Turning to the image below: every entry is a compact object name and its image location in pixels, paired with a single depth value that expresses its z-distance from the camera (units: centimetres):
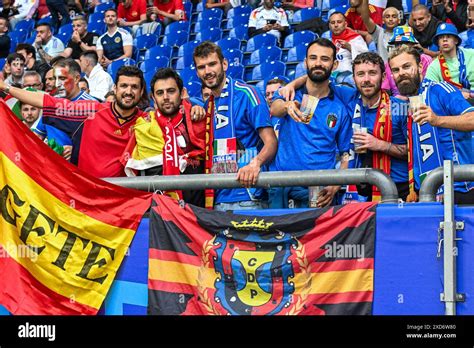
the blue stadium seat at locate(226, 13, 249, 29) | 1577
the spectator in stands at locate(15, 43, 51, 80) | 1523
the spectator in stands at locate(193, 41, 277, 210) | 752
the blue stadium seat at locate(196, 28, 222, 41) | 1547
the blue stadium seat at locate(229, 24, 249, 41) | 1541
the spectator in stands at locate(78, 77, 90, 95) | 1171
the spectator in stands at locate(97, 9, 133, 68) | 1603
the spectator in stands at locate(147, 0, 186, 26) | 1664
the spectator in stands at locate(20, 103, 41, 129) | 991
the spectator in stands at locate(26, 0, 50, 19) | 1930
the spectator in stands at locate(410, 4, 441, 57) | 1199
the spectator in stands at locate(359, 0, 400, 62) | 1219
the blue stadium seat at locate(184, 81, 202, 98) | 1355
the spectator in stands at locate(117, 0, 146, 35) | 1698
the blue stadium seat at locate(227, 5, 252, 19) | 1587
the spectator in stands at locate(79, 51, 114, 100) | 1370
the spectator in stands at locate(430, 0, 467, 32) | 1243
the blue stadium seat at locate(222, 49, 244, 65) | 1433
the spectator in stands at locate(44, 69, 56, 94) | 1097
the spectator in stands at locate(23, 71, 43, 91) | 1115
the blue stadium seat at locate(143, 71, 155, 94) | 1500
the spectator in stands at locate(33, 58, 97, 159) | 936
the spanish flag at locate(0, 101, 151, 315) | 734
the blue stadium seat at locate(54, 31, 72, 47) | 1759
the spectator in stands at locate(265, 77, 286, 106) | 1045
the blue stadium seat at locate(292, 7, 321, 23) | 1466
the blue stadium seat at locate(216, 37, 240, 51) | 1479
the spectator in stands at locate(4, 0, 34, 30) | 1912
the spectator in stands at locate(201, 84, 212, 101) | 1024
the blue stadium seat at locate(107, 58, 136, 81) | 1533
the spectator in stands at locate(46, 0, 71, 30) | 1850
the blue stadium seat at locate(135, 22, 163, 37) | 1675
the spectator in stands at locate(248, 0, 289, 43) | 1470
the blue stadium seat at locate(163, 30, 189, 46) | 1628
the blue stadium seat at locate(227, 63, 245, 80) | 1387
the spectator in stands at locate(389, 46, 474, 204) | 666
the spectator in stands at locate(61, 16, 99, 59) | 1638
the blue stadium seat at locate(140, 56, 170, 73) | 1545
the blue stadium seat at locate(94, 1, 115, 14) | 1811
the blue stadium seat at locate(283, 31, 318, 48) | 1400
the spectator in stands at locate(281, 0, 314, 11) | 1514
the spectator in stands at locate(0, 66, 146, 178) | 812
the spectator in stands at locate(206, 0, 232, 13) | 1642
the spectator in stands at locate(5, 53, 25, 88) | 1448
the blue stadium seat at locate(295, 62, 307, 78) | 1321
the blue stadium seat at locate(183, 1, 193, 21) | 1703
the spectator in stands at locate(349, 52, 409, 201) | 718
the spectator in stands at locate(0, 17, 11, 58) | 1762
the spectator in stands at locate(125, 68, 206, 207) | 774
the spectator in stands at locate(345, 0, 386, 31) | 1281
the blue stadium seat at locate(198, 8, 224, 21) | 1617
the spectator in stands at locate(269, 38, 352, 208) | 738
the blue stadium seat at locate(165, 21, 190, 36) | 1636
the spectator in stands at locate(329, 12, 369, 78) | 1208
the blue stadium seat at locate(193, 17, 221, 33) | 1608
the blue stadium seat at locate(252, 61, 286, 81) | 1360
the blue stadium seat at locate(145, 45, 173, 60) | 1586
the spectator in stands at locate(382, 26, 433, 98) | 926
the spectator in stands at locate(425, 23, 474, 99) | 973
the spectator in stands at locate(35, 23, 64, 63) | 1672
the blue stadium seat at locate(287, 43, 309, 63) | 1379
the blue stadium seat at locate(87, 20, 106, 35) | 1733
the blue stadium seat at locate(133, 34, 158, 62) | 1655
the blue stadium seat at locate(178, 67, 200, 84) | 1443
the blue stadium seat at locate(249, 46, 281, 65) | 1426
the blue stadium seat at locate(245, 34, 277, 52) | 1462
